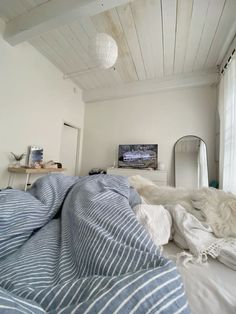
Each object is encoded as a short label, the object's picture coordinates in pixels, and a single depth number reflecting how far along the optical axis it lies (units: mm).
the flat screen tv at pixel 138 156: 3035
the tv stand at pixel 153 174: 2771
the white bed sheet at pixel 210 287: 401
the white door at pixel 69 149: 3281
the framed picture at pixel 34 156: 2367
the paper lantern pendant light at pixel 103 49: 1430
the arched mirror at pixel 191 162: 2719
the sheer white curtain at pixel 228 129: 1863
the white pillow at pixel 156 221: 660
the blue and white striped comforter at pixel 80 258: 286
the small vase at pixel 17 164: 2175
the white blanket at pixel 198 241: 572
